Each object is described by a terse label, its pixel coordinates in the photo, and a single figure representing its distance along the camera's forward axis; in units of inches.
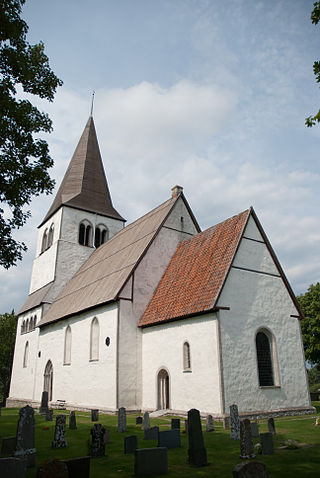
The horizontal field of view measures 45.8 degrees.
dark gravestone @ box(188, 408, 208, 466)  309.1
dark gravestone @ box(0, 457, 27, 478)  241.0
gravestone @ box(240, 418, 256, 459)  327.6
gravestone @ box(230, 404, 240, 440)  430.6
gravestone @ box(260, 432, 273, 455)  348.5
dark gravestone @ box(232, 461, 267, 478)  222.8
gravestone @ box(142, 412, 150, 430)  515.5
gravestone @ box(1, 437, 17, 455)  351.3
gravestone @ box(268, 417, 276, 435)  457.9
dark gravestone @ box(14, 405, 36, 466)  316.2
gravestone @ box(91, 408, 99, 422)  629.8
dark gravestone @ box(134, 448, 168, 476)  283.7
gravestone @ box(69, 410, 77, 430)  545.3
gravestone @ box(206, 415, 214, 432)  497.4
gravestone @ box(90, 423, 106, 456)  351.9
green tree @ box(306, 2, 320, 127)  351.6
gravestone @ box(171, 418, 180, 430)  483.2
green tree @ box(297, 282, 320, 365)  1239.5
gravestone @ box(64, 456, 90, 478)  253.8
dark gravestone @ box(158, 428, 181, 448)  382.9
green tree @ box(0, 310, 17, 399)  1969.7
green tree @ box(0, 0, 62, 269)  458.9
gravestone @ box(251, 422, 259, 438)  437.1
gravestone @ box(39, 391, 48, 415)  796.0
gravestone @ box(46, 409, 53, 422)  657.7
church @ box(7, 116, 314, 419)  638.5
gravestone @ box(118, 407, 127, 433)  514.9
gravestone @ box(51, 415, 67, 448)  394.3
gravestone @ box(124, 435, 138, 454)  363.9
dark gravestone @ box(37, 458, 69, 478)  221.0
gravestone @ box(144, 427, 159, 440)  439.5
